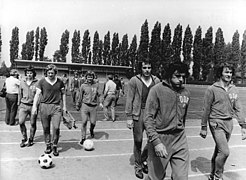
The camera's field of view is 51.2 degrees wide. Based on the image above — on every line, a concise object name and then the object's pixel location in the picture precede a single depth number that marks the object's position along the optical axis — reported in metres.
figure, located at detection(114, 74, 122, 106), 15.42
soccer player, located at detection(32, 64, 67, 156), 5.89
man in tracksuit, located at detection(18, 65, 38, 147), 6.68
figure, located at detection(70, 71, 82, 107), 15.03
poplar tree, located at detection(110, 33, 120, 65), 65.33
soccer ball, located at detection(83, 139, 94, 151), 6.45
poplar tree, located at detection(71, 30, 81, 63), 68.88
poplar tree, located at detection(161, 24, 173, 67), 46.72
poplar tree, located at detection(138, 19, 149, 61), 44.06
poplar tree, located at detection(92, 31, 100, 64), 67.81
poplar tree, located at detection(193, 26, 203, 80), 49.12
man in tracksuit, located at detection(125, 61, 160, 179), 4.89
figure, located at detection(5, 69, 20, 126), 9.38
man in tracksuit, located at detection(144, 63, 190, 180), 3.36
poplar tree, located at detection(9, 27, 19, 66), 58.81
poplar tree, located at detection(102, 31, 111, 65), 66.50
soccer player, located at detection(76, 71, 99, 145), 7.11
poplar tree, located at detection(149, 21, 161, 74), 44.78
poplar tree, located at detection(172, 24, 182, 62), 51.31
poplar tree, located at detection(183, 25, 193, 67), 52.72
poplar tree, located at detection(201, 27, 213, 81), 45.91
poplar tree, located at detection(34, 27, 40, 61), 61.51
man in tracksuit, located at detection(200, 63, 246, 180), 4.42
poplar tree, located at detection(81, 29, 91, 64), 69.12
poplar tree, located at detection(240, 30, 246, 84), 43.42
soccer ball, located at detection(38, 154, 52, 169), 5.03
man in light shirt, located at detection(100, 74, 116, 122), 11.08
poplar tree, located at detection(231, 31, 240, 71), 41.12
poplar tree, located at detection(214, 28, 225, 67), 41.00
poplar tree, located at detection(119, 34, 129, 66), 63.50
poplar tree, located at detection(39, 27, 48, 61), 61.97
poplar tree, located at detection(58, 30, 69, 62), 67.11
